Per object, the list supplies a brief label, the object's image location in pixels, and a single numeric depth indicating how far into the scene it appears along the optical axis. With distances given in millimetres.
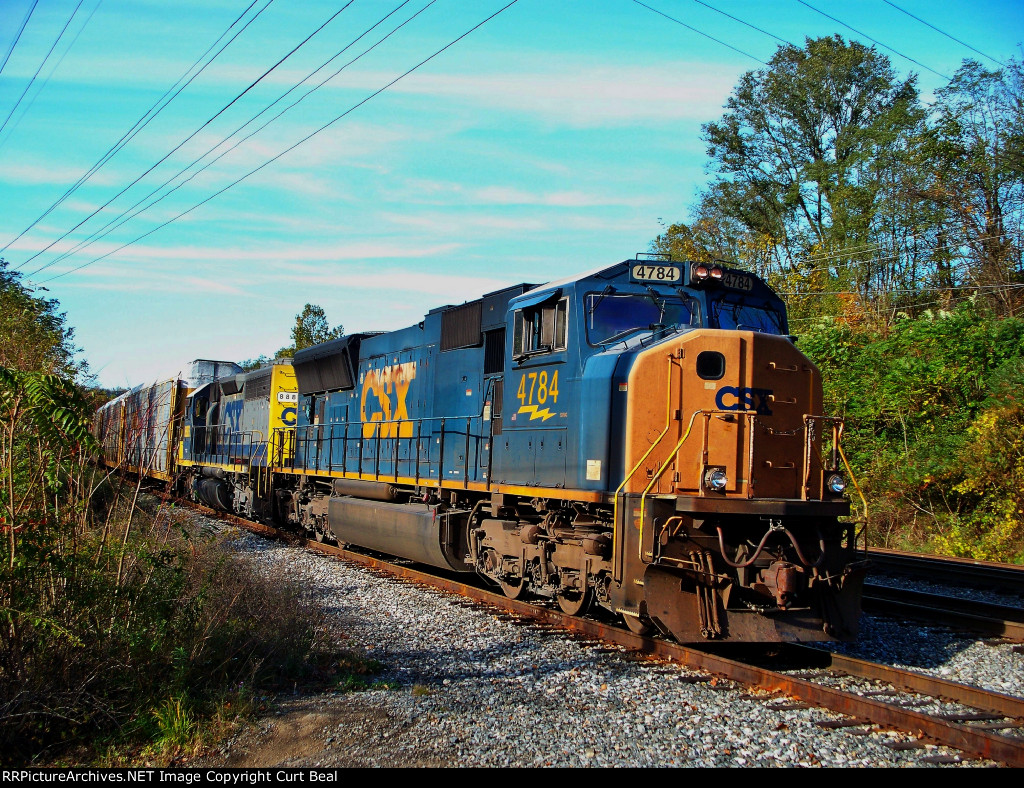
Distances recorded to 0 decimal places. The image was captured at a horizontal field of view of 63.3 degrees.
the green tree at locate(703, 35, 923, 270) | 31703
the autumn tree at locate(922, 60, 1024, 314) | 23531
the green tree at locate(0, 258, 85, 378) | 10912
